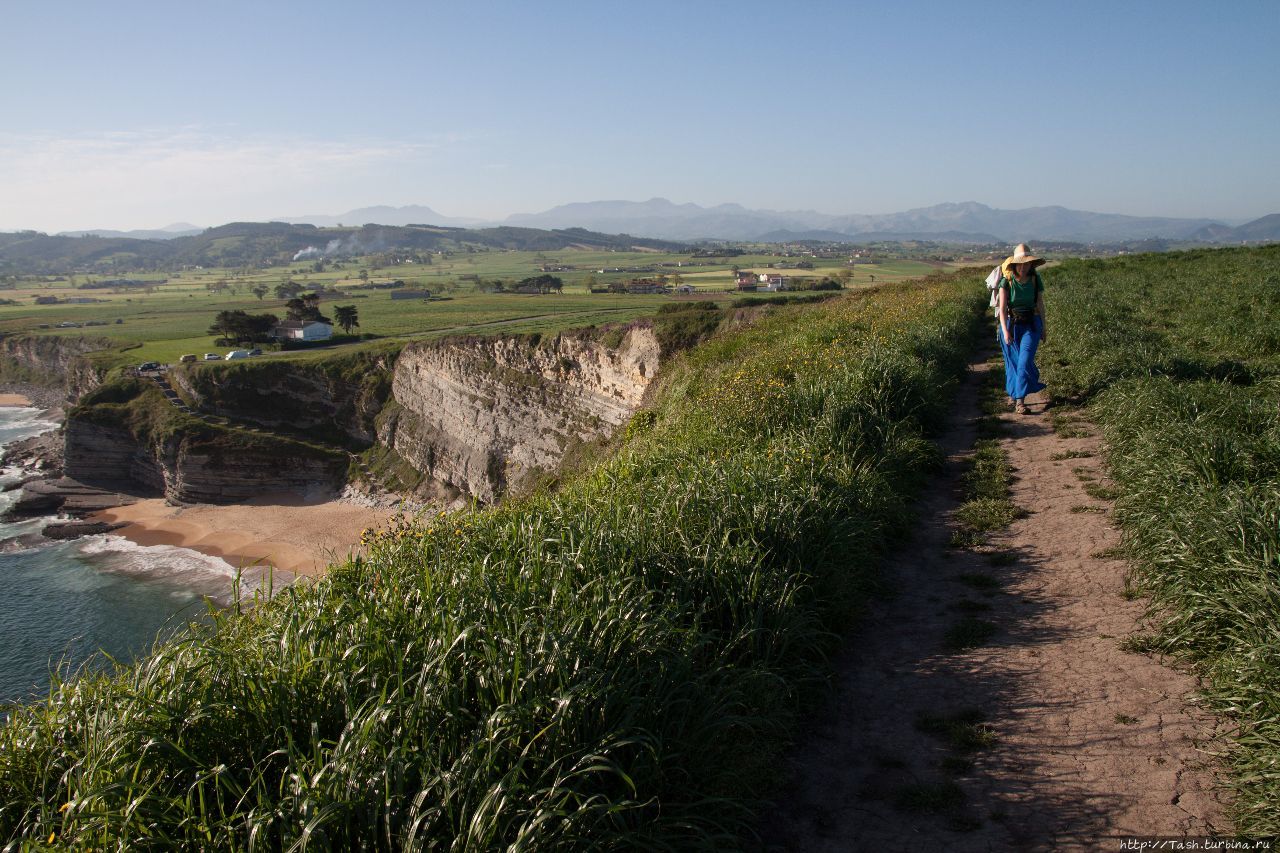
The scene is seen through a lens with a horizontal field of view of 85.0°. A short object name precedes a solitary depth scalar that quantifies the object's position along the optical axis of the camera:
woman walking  9.73
